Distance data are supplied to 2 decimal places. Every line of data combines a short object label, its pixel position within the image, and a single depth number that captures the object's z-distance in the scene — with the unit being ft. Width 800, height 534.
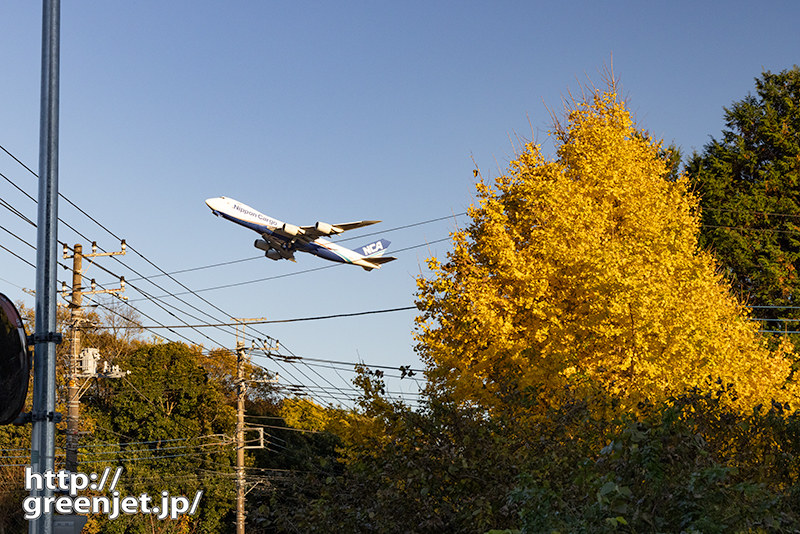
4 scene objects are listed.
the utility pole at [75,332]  88.74
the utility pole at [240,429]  115.55
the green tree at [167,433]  140.15
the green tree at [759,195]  126.11
